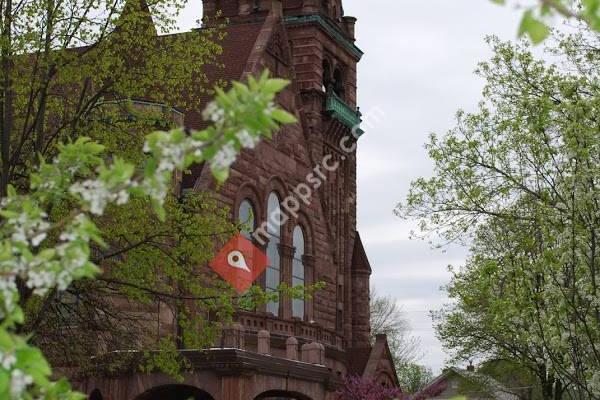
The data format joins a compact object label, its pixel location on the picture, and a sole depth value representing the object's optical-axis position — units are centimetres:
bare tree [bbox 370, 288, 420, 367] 7512
